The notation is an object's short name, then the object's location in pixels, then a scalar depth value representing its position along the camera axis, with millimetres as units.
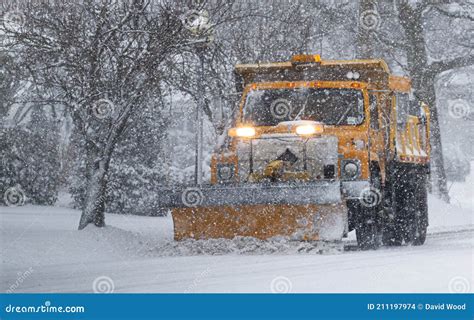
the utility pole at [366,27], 17875
